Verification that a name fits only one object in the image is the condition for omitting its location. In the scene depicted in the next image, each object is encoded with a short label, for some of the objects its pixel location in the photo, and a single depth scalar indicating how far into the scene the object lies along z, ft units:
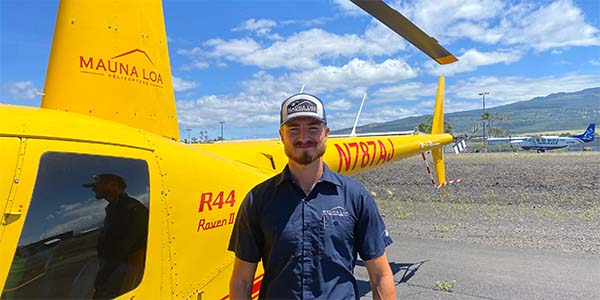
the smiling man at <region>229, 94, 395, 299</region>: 6.26
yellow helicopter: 6.20
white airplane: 313.53
